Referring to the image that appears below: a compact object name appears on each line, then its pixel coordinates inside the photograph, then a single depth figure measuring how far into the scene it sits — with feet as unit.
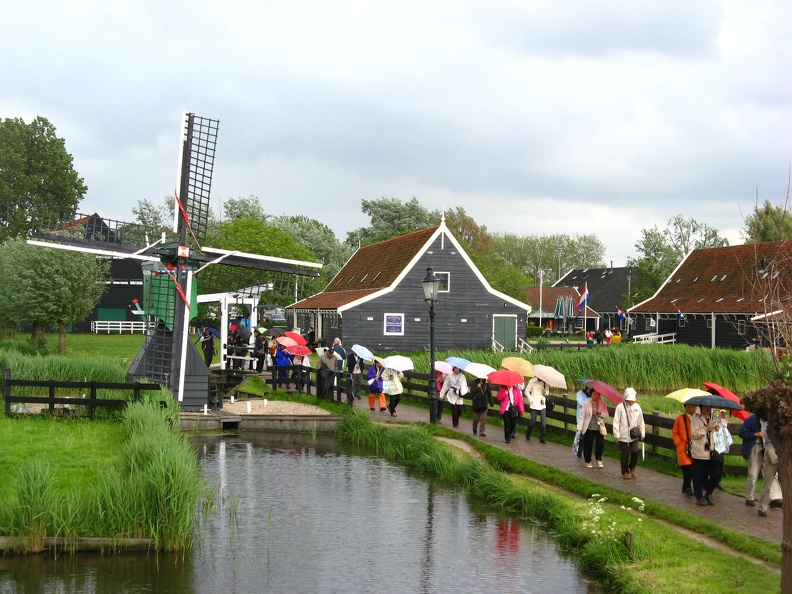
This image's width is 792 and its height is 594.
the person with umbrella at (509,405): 60.39
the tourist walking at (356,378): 79.76
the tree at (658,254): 223.92
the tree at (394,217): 232.12
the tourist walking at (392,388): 74.69
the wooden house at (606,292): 262.26
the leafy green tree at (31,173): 229.66
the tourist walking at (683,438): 44.42
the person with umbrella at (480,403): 63.77
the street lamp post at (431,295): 66.74
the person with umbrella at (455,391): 68.13
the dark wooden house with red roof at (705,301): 149.07
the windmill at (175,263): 77.00
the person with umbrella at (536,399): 62.13
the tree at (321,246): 220.64
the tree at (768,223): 205.46
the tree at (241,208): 224.94
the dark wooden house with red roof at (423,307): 131.44
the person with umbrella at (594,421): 51.65
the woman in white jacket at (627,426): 48.85
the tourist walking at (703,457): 43.29
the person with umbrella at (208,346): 110.32
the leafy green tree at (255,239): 163.32
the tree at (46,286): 130.93
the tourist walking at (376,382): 76.43
